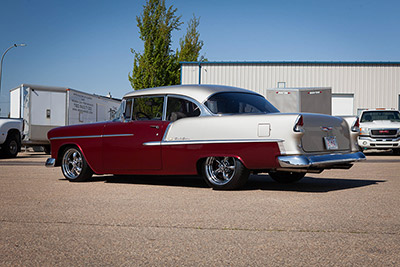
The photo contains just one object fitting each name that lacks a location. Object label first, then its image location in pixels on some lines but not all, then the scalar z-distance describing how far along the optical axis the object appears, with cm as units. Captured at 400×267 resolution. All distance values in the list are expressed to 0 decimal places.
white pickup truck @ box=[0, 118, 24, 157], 1852
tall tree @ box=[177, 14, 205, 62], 4247
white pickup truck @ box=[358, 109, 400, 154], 1916
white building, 3278
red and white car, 690
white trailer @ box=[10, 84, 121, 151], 1980
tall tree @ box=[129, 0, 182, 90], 3553
